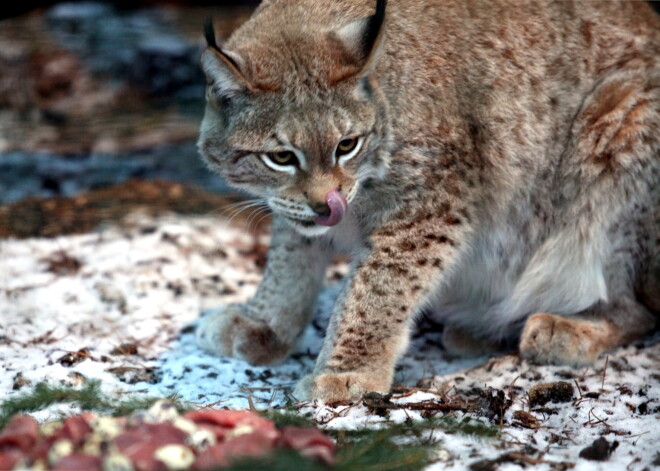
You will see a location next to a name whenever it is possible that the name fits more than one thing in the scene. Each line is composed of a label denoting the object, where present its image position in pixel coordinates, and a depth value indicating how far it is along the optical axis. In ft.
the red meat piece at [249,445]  15.53
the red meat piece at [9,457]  15.38
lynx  23.72
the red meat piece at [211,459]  14.85
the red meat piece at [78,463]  14.73
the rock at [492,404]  22.97
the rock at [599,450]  19.93
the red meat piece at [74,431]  16.10
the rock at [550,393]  24.50
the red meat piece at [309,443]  15.90
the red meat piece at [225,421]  16.98
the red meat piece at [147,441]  14.99
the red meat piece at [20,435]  16.06
